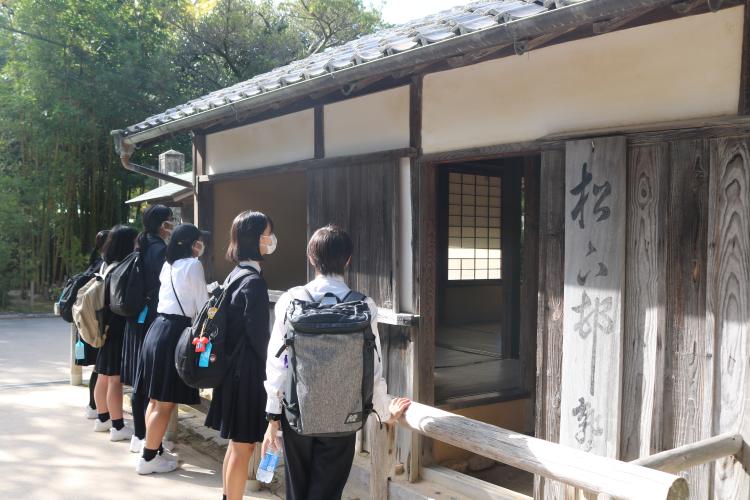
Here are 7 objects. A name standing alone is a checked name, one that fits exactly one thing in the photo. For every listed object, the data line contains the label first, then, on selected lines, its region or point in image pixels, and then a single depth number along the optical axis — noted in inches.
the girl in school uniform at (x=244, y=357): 135.1
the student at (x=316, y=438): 112.3
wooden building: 112.4
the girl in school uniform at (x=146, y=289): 203.8
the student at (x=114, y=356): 220.1
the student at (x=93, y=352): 241.4
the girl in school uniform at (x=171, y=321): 182.5
